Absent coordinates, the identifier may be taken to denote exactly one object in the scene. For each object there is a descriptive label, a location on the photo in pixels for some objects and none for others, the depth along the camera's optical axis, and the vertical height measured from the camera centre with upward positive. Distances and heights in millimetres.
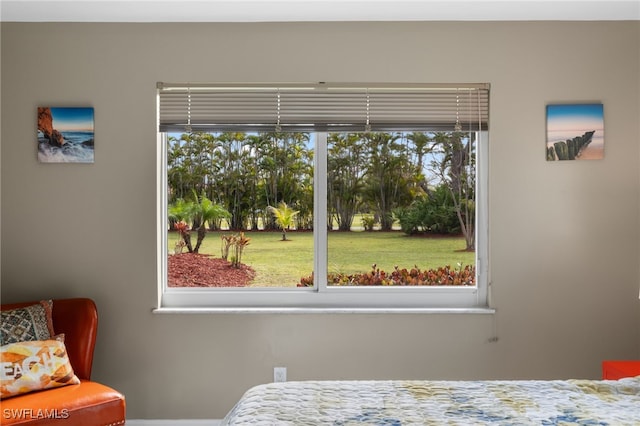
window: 3529 -31
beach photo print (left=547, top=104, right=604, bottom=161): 3361 +459
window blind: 3428 +603
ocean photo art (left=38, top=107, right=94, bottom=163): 3367 +442
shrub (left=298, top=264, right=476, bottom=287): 3564 -367
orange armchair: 2598 -821
